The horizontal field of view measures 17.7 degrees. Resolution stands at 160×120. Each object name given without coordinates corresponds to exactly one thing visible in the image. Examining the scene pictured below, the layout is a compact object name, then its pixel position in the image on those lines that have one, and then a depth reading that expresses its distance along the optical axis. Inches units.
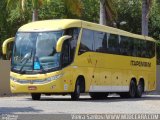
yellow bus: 891.2
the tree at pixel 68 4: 1238.3
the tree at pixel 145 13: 1392.7
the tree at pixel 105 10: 1327.8
